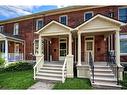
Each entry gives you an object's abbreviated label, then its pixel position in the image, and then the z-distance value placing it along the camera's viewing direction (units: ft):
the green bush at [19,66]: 25.23
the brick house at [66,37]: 18.61
